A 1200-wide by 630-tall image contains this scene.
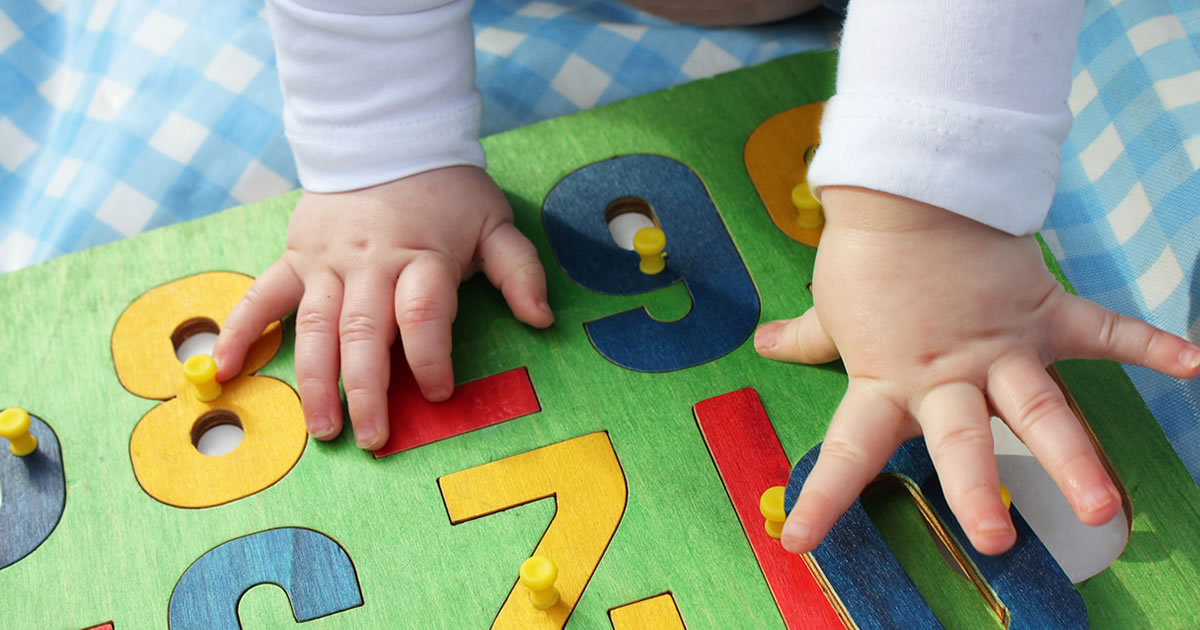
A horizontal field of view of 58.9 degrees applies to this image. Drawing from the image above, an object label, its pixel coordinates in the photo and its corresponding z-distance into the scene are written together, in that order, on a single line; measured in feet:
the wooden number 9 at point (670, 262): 2.24
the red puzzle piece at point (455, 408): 2.13
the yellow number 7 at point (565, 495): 1.93
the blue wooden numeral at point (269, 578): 1.90
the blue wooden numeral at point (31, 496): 2.02
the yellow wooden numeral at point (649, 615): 1.85
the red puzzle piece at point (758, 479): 1.85
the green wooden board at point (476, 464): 1.89
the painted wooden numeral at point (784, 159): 2.46
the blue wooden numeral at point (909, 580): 1.80
